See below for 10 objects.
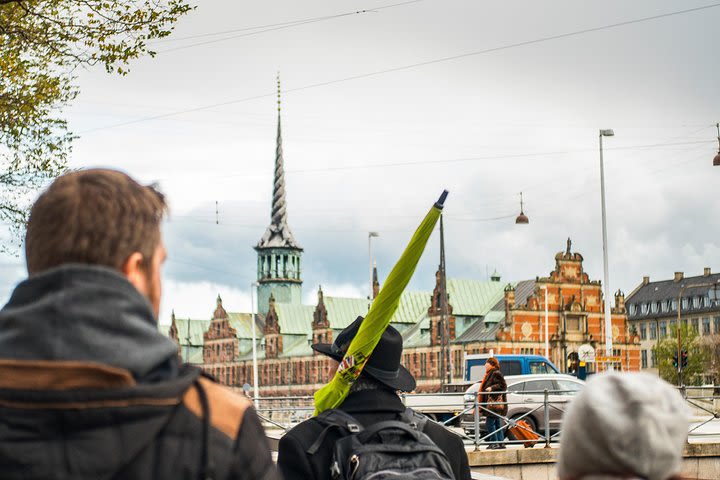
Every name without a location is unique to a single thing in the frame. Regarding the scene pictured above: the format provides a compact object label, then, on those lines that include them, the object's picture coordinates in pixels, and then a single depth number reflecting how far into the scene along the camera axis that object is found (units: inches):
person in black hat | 158.9
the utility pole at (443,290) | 2018.5
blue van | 1549.0
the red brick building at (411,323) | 3585.1
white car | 999.0
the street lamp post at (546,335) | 3395.7
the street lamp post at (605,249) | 1622.8
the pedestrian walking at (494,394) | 781.9
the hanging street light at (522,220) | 2153.8
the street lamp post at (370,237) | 2778.1
